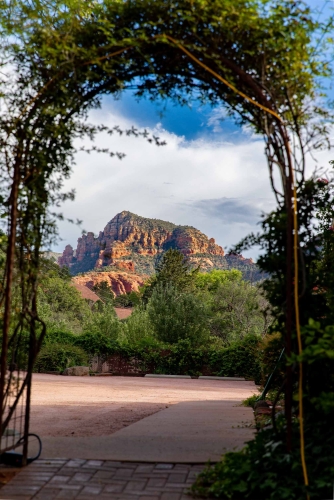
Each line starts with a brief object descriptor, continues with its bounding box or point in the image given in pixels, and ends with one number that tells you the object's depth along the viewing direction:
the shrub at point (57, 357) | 17.52
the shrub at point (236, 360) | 17.55
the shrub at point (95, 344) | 18.44
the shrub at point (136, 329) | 21.23
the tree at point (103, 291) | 63.61
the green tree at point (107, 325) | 22.36
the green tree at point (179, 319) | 20.69
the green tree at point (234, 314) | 29.22
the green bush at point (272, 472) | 3.35
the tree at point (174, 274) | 41.59
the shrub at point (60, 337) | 18.44
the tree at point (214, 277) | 50.21
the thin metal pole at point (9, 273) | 3.71
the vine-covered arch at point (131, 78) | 3.56
